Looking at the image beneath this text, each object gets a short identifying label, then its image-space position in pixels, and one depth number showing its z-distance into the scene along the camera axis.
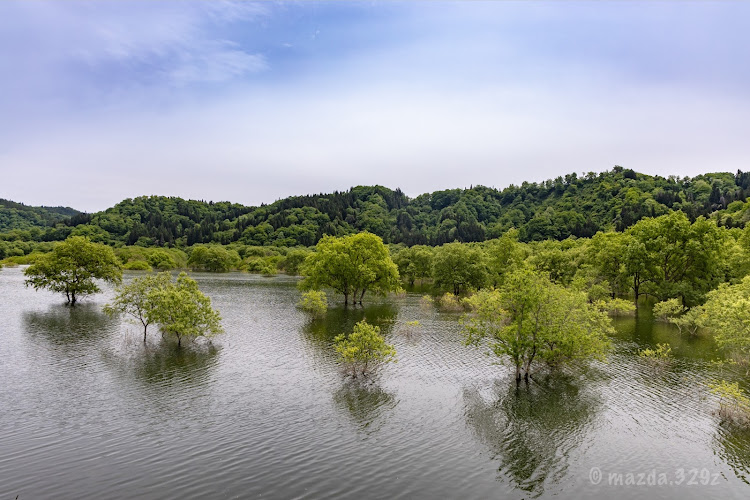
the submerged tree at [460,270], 86.75
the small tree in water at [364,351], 35.16
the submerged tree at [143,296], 45.25
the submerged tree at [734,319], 34.44
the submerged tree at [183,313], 43.78
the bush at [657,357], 38.78
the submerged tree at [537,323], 32.78
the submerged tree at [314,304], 66.88
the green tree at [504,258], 89.56
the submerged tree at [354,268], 78.25
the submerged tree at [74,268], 71.62
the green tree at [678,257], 64.94
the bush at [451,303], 73.38
